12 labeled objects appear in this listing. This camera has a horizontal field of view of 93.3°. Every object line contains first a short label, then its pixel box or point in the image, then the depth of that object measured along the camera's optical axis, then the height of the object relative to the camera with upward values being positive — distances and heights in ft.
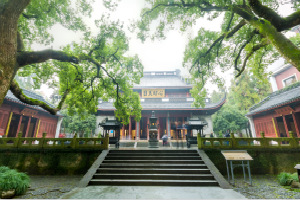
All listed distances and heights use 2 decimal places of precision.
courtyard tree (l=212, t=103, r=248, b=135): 58.80 +5.98
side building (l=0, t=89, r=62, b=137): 36.22 +5.56
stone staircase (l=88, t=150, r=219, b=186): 17.43 -4.67
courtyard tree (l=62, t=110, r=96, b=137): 54.54 +4.06
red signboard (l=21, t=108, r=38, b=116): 41.65 +7.29
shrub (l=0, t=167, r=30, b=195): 14.21 -4.67
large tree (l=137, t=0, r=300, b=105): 15.64 +16.16
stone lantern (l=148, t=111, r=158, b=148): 34.91 +0.65
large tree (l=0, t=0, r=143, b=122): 15.33 +12.62
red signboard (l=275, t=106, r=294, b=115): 36.80 +6.45
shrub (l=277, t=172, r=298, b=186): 18.22 -5.49
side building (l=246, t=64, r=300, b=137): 35.96 +7.34
